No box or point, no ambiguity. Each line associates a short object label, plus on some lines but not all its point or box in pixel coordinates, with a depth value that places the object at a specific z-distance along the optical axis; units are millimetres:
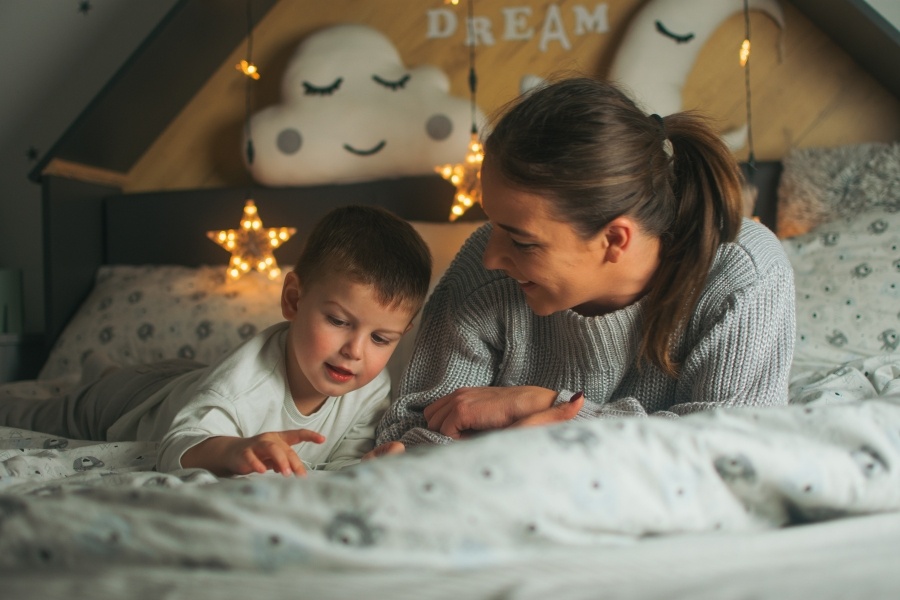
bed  488
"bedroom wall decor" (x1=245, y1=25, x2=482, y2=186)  2219
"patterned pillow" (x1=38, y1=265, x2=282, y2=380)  1997
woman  1025
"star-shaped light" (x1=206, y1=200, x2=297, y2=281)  2092
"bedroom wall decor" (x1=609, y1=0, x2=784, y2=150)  2104
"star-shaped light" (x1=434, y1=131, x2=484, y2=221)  2014
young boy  1184
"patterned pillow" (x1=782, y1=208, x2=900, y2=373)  1582
